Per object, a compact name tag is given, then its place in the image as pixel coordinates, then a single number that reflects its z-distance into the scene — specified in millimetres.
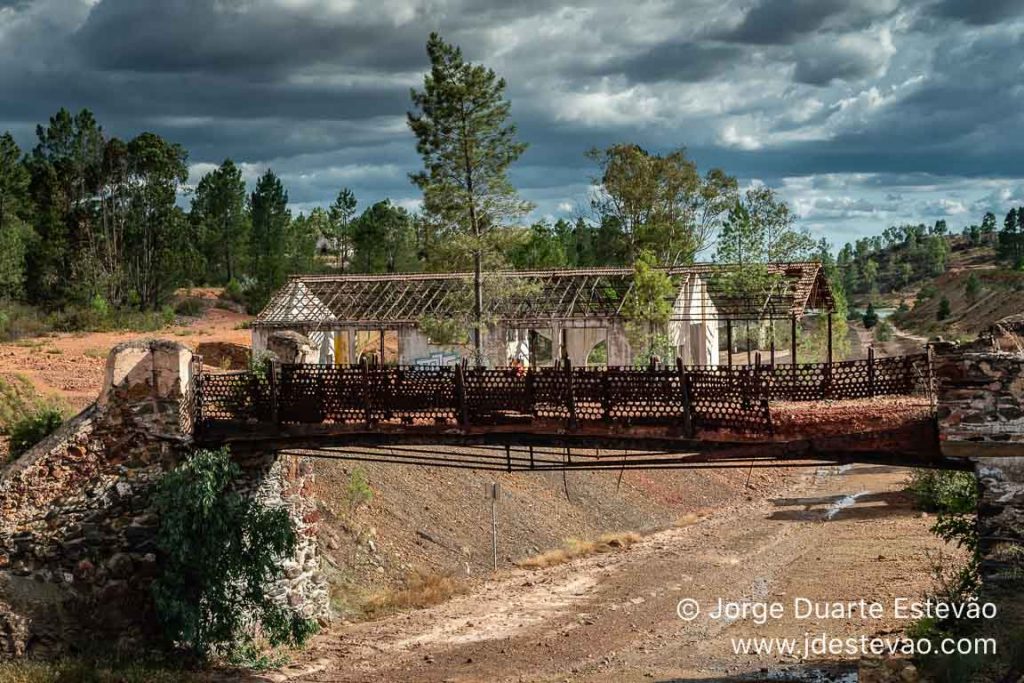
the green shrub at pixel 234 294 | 82625
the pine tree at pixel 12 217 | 63250
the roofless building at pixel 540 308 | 45506
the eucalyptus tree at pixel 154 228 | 74188
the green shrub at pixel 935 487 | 30105
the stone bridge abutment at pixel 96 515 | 20812
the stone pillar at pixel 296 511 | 23031
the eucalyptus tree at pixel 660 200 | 63656
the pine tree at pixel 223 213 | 88875
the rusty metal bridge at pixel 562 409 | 18641
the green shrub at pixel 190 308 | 75750
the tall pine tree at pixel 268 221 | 88500
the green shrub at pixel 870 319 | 124562
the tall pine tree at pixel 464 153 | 38375
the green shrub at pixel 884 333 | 109375
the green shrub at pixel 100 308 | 65188
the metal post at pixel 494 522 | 29562
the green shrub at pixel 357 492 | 29953
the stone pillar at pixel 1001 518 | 16438
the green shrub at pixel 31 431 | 24594
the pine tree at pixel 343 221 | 93438
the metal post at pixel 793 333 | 42219
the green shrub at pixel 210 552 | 21406
